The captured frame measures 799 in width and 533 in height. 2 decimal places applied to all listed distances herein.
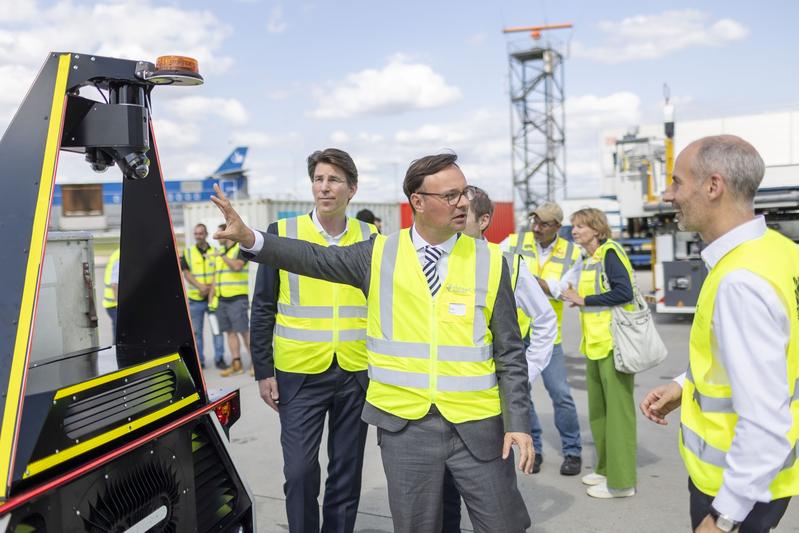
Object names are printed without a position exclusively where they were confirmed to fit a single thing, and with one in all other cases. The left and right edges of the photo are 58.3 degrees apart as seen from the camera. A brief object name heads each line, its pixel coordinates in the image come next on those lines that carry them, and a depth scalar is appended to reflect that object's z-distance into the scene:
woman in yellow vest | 4.40
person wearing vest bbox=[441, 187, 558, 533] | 3.70
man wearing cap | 4.93
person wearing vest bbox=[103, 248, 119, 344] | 7.90
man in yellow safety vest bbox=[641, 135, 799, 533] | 1.78
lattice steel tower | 42.97
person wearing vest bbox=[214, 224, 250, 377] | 8.87
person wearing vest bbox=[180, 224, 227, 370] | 9.17
